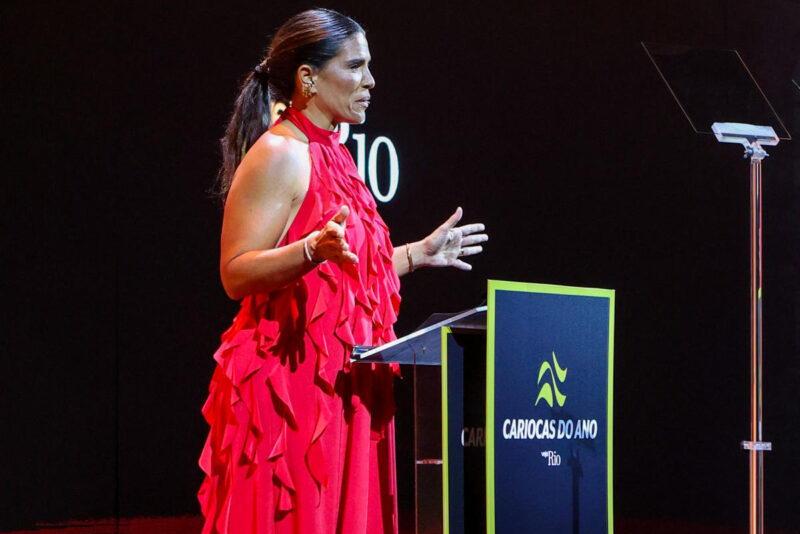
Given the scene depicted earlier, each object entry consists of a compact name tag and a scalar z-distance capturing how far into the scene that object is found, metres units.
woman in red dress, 6.97
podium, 6.80
